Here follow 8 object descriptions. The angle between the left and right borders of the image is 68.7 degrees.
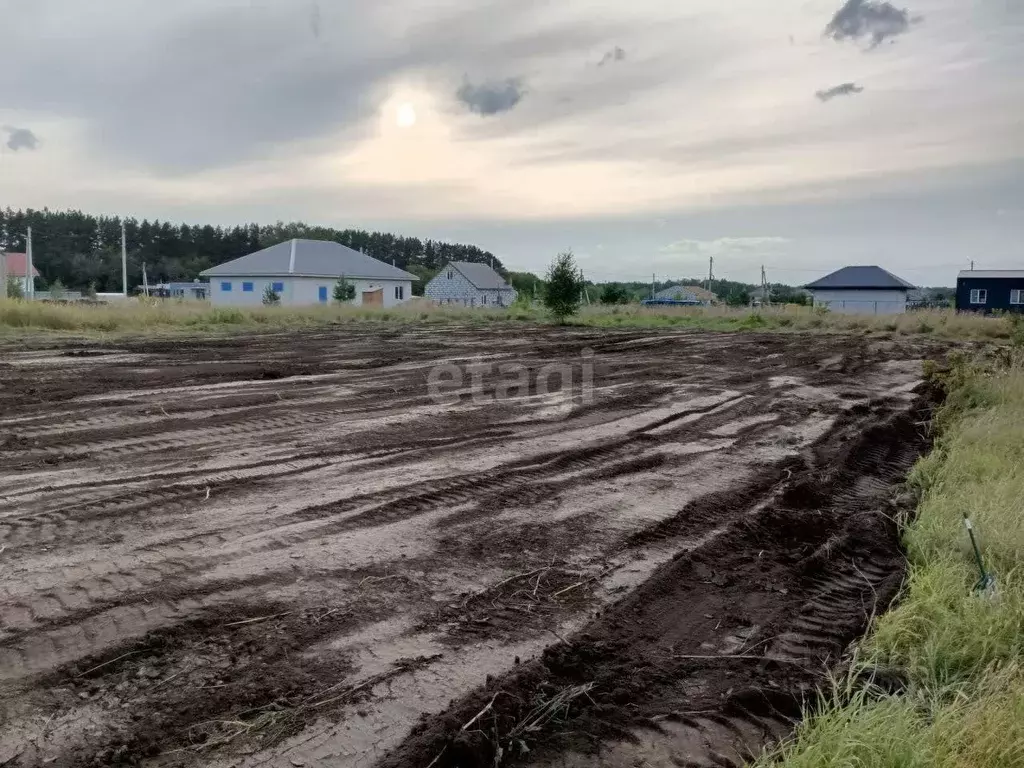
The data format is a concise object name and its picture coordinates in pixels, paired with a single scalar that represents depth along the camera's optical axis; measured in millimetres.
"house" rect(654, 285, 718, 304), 100100
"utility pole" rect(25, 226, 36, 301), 52231
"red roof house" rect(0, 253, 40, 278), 68375
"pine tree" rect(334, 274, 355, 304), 46188
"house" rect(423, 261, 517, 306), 73500
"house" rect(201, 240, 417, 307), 51250
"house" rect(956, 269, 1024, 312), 58219
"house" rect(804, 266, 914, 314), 66688
